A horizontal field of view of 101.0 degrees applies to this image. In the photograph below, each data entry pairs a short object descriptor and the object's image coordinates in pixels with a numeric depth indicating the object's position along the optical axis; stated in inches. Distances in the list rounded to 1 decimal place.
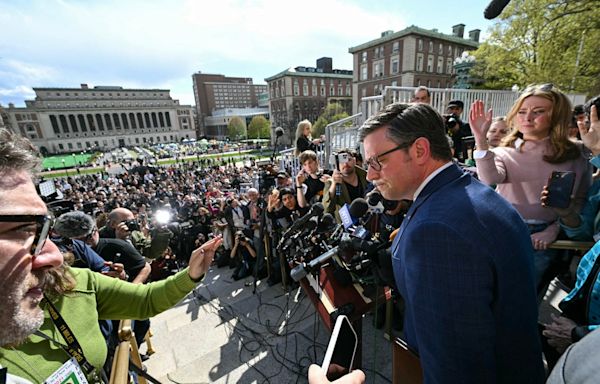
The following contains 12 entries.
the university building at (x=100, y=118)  2886.3
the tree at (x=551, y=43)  455.5
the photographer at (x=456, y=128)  189.5
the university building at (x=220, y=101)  3737.7
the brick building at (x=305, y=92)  2623.0
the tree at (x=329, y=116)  1950.1
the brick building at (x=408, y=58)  1643.7
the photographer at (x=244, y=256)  236.8
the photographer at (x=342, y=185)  164.2
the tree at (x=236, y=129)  3324.3
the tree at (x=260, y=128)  3083.2
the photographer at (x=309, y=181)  187.8
